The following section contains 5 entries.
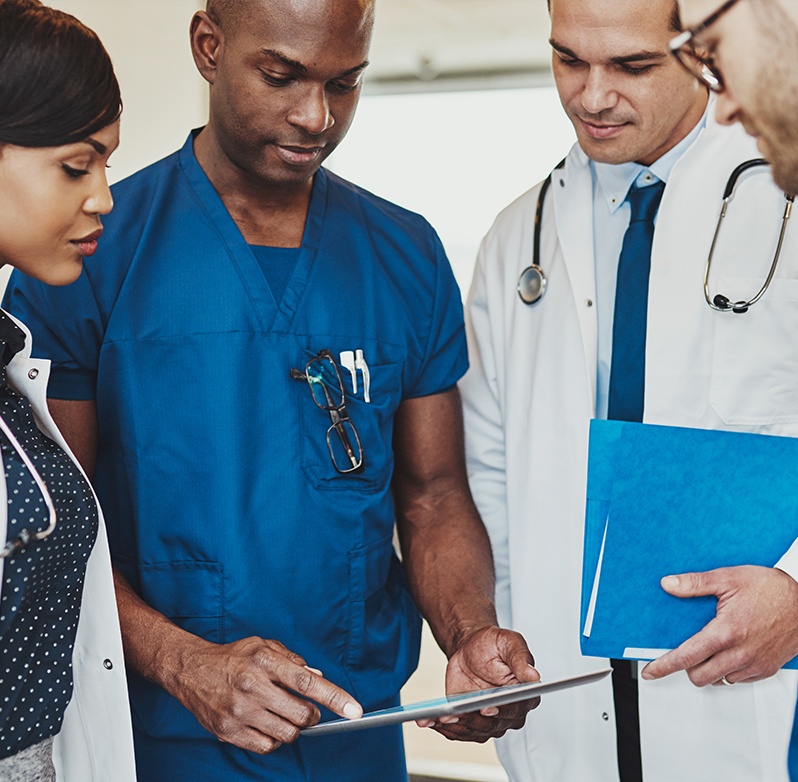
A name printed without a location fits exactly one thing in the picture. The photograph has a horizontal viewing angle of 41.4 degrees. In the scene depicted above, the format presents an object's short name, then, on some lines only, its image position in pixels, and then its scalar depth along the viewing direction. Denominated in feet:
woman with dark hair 3.76
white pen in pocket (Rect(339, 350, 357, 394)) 5.07
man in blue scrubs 4.77
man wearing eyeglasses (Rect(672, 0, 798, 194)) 2.66
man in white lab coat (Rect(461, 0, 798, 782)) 5.31
